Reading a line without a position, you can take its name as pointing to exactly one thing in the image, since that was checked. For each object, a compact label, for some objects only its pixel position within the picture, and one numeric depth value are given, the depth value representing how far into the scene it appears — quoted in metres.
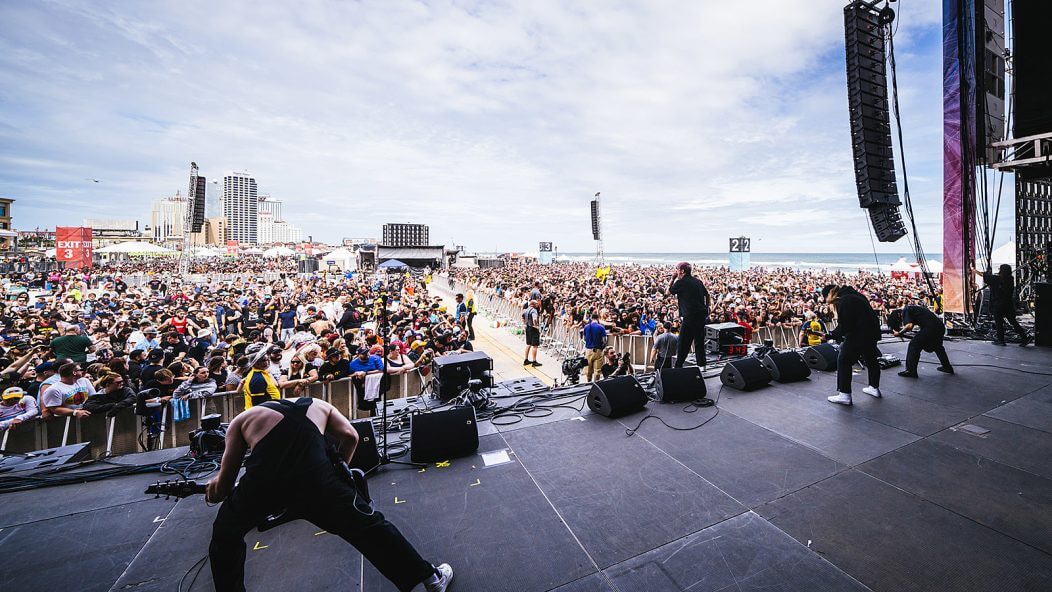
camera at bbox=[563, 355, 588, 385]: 6.83
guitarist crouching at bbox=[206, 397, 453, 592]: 2.14
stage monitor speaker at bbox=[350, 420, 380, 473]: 3.61
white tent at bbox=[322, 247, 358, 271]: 31.28
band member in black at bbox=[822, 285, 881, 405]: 5.16
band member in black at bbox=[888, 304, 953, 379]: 6.16
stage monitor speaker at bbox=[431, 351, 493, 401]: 5.24
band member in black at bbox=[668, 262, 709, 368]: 6.23
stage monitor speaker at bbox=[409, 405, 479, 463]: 3.86
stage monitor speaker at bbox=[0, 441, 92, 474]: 3.65
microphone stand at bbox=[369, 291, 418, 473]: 3.39
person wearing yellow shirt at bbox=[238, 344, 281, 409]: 5.04
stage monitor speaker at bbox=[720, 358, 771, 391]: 5.80
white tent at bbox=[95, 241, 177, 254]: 25.05
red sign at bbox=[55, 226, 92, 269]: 25.56
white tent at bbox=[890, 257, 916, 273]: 33.82
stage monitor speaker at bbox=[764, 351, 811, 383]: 6.16
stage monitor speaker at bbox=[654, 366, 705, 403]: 5.38
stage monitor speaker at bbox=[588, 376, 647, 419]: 4.86
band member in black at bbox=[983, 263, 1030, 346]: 8.23
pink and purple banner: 9.49
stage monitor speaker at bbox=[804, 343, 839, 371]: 6.82
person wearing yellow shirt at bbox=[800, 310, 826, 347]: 9.20
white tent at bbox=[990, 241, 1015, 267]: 16.84
